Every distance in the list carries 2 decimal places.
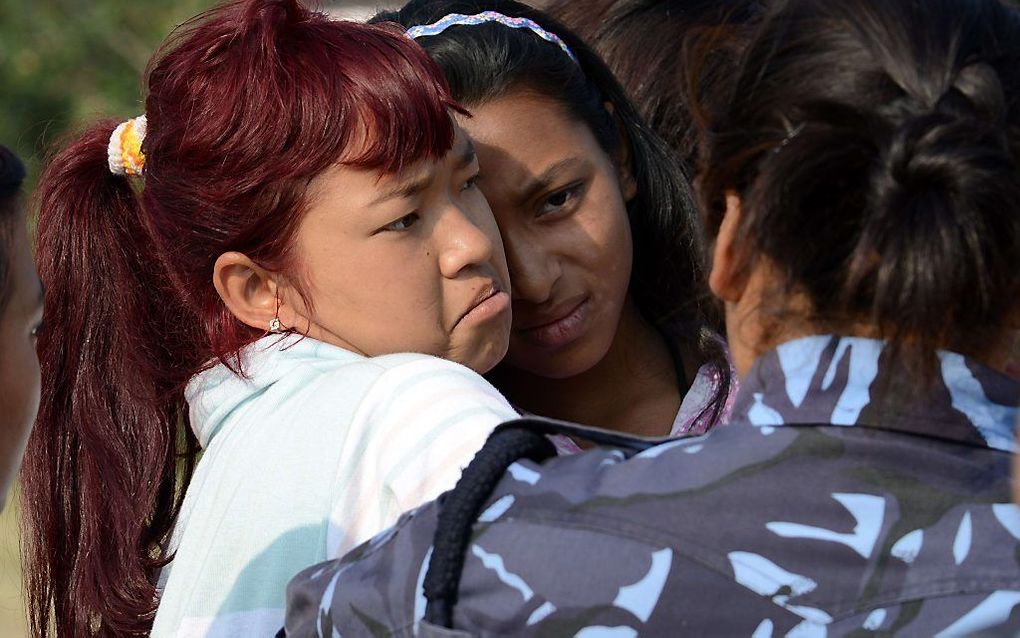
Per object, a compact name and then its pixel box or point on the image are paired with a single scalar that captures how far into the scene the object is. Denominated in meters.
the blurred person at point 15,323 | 3.07
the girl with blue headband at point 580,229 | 3.45
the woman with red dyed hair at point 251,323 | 3.13
